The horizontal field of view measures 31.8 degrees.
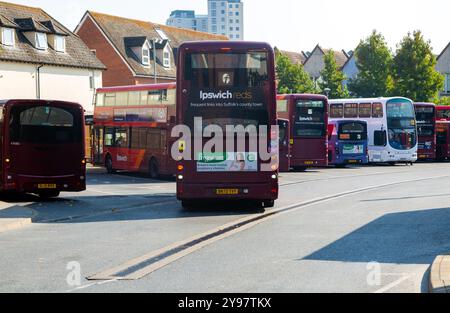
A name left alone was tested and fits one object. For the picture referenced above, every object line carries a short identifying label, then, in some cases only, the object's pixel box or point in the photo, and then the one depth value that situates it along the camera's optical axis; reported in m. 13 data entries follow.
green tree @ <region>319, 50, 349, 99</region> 78.62
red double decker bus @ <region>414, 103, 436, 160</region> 46.94
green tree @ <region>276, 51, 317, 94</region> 79.81
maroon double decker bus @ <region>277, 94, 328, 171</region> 38.00
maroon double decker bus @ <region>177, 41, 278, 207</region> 18.78
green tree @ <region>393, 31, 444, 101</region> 67.94
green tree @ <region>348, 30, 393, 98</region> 72.81
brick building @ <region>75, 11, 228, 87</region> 61.28
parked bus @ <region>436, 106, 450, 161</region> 49.09
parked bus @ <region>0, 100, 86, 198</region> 22.53
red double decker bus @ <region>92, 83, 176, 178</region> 31.44
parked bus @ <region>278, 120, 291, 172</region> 35.90
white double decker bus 43.62
